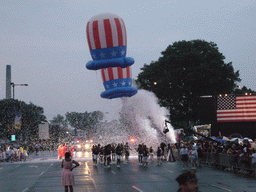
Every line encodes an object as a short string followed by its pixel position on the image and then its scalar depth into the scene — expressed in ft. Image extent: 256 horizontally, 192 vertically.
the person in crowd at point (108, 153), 98.53
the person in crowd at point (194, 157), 92.35
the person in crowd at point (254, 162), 70.03
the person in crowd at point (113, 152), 119.19
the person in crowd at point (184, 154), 89.55
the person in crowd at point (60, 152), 141.26
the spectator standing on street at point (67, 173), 45.32
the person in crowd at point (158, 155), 103.14
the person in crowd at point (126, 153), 120.02
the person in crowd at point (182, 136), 142.92
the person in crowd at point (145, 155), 100.58
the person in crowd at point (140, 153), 104.92
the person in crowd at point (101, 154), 111.45
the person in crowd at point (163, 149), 124.48
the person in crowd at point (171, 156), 121.08
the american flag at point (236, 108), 131.13
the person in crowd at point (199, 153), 97.91
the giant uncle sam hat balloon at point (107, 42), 111.34
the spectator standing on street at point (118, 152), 98.44
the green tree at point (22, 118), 239.71
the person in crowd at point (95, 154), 106.42
